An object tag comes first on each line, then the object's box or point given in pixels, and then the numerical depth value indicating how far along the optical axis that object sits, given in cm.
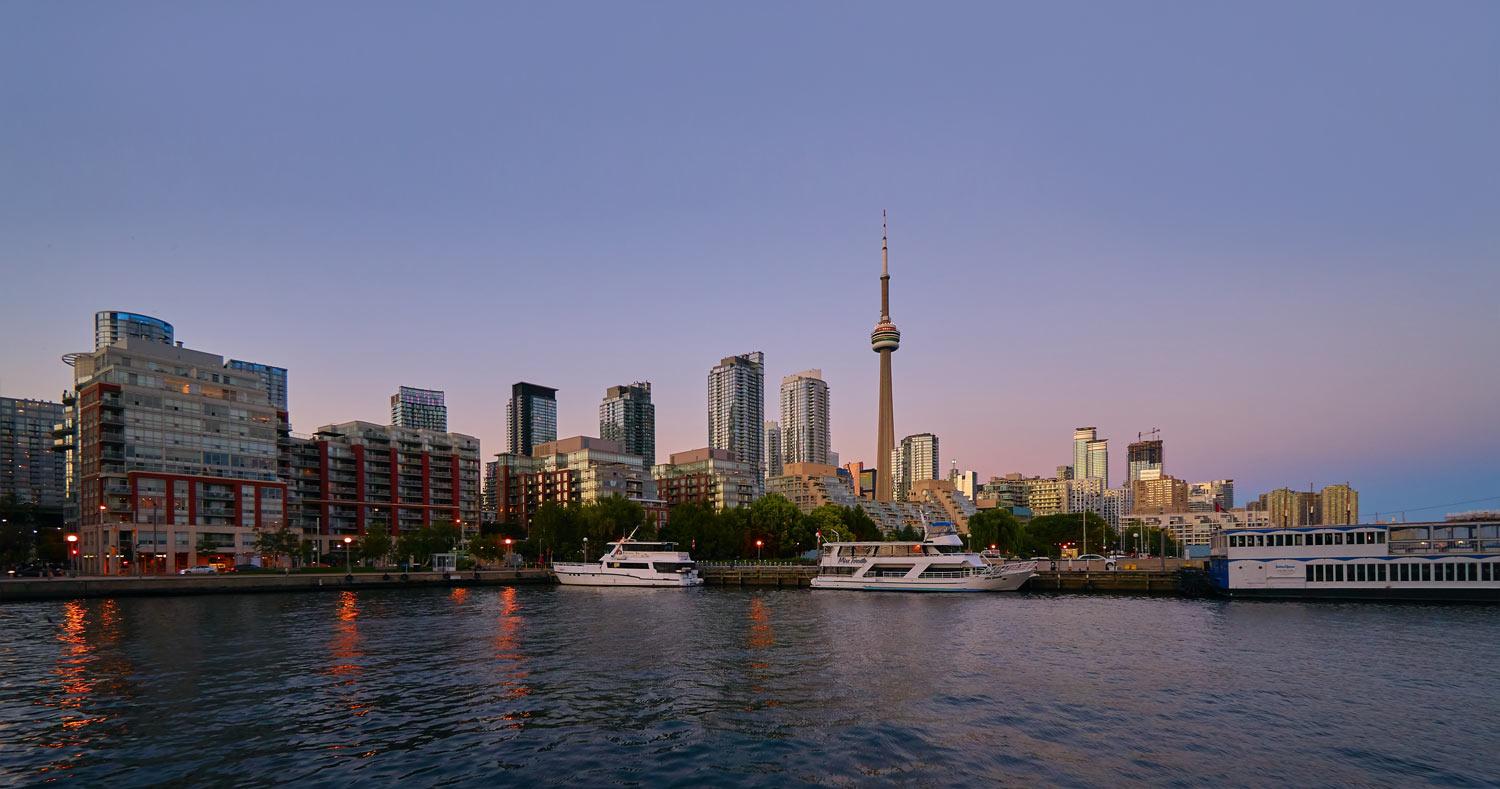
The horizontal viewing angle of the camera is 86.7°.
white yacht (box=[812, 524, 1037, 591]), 10250
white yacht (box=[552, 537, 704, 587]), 11700
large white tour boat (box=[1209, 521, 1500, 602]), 7806
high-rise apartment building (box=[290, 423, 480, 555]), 17100
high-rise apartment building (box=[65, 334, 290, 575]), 12381
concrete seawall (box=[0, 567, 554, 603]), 9300
